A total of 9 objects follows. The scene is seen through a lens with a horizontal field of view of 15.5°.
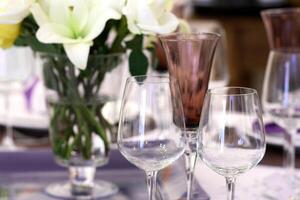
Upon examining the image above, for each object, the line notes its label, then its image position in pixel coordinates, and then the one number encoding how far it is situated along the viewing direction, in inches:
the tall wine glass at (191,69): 56.9
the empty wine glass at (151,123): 55.0
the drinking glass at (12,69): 78.1
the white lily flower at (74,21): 59.2
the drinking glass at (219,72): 84.0
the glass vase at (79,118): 64.4
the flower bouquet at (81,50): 59.5
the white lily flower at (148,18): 59.5
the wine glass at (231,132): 53.1
